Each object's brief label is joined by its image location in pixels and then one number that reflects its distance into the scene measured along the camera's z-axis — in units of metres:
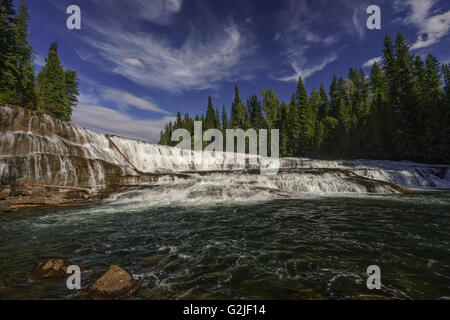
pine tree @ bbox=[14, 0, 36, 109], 21.37
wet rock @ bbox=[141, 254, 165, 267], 3.19
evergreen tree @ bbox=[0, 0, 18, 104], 18.62
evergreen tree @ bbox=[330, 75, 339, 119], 45.06
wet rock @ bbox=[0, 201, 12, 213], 6.71
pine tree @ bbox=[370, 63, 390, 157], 27.66
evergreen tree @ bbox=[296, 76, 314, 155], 43.00
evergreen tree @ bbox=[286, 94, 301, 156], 44.28
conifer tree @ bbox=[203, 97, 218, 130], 58.56
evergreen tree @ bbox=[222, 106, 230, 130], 72.29
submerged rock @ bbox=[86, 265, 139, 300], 2.22
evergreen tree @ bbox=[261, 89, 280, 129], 50.77
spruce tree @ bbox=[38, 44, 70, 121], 25.17
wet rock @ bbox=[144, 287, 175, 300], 2.27
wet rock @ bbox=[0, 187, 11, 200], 7.74
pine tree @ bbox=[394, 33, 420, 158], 23.77
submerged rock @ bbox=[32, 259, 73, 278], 2.72
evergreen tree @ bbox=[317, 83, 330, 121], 47.56
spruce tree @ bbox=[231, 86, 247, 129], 60.70
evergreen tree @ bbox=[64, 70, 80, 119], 32.22
